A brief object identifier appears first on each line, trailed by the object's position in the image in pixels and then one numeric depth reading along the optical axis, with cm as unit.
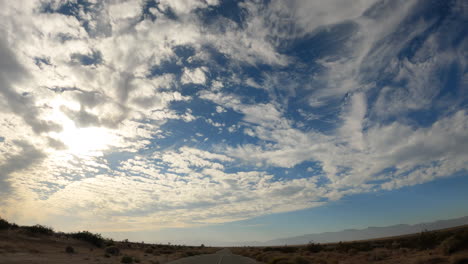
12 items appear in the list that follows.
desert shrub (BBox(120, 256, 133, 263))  2692
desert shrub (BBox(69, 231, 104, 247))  4169
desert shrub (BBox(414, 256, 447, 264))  2020
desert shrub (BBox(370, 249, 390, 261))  2878
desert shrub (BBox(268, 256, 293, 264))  2620
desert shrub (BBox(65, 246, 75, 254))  2988
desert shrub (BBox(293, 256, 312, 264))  2606
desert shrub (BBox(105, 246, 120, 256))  3708
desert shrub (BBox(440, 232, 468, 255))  2165
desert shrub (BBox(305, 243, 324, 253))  5319
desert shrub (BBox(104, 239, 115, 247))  4705
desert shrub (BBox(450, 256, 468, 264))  1811
